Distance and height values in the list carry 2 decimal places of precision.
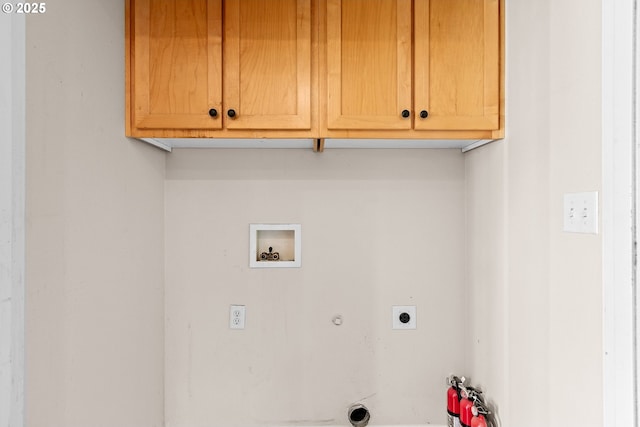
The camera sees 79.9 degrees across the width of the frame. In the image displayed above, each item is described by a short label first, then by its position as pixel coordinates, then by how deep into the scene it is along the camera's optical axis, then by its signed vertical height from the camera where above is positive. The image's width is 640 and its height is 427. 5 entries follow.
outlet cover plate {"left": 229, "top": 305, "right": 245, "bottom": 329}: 1.69 -0.47
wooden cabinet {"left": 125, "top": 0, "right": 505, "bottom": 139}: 1.33 +0.51
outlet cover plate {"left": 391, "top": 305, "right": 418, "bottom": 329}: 1.70 -0.47
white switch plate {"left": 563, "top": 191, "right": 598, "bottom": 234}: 0.88 +0.00
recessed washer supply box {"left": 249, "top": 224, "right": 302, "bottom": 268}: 1.69 -0.15
